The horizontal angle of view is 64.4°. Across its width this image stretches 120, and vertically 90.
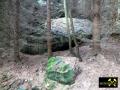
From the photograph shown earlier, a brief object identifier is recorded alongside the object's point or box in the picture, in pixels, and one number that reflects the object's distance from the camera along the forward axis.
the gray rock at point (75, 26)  4.78
